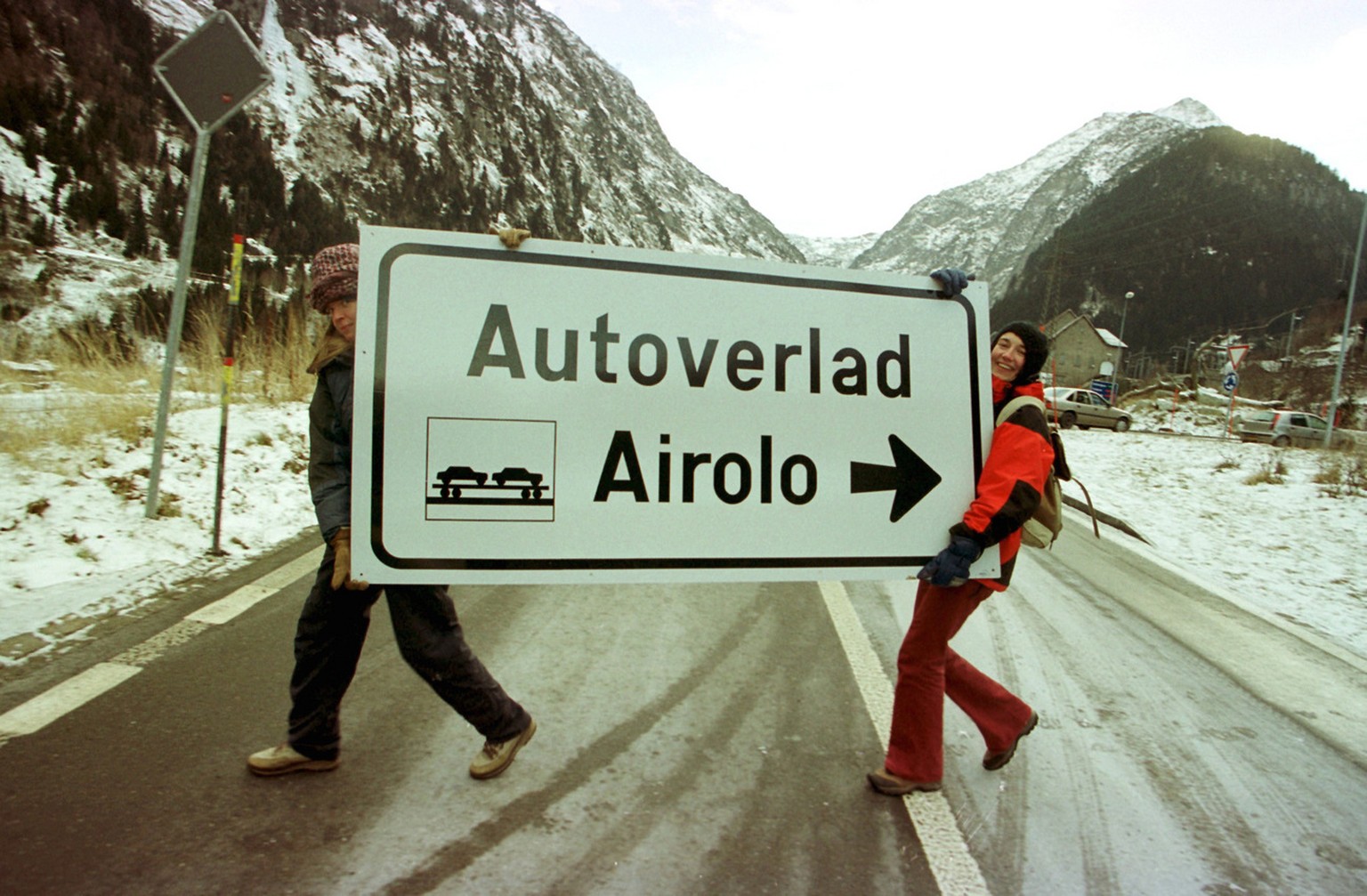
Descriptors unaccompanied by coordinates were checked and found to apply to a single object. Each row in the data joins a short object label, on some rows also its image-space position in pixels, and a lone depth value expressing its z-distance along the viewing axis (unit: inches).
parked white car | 1114.1
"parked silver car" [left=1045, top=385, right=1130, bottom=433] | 1194.6
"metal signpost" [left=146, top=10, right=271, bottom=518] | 210.1
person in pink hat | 102.4
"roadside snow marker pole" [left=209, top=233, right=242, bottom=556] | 203.9
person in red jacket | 99.7
